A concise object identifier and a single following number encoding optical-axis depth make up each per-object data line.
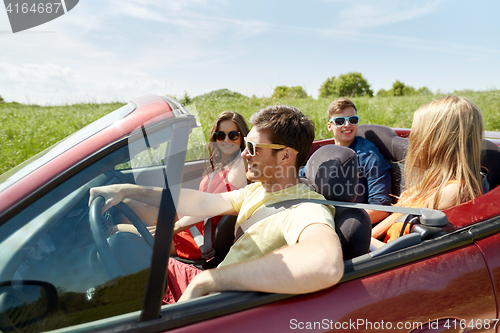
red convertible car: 0.96
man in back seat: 2.70
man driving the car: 1.05
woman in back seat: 1.62
